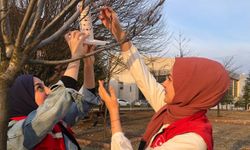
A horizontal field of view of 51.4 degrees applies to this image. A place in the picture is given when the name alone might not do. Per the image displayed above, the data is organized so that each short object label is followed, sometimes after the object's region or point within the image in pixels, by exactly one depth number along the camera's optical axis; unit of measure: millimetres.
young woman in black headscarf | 1482
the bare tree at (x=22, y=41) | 1505
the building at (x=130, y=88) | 33006
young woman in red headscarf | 1432
